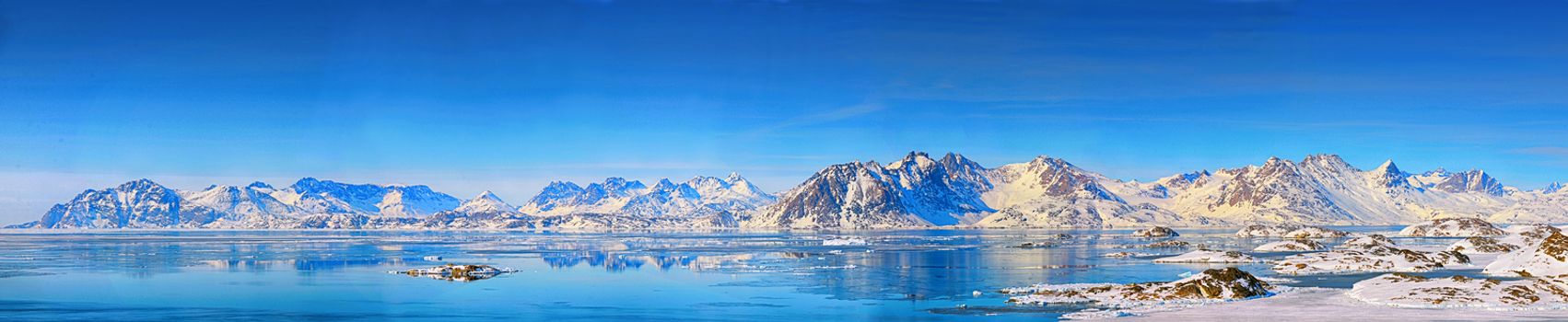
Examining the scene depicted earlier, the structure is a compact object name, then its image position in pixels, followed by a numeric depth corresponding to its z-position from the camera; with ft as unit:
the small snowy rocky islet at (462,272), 308.60
